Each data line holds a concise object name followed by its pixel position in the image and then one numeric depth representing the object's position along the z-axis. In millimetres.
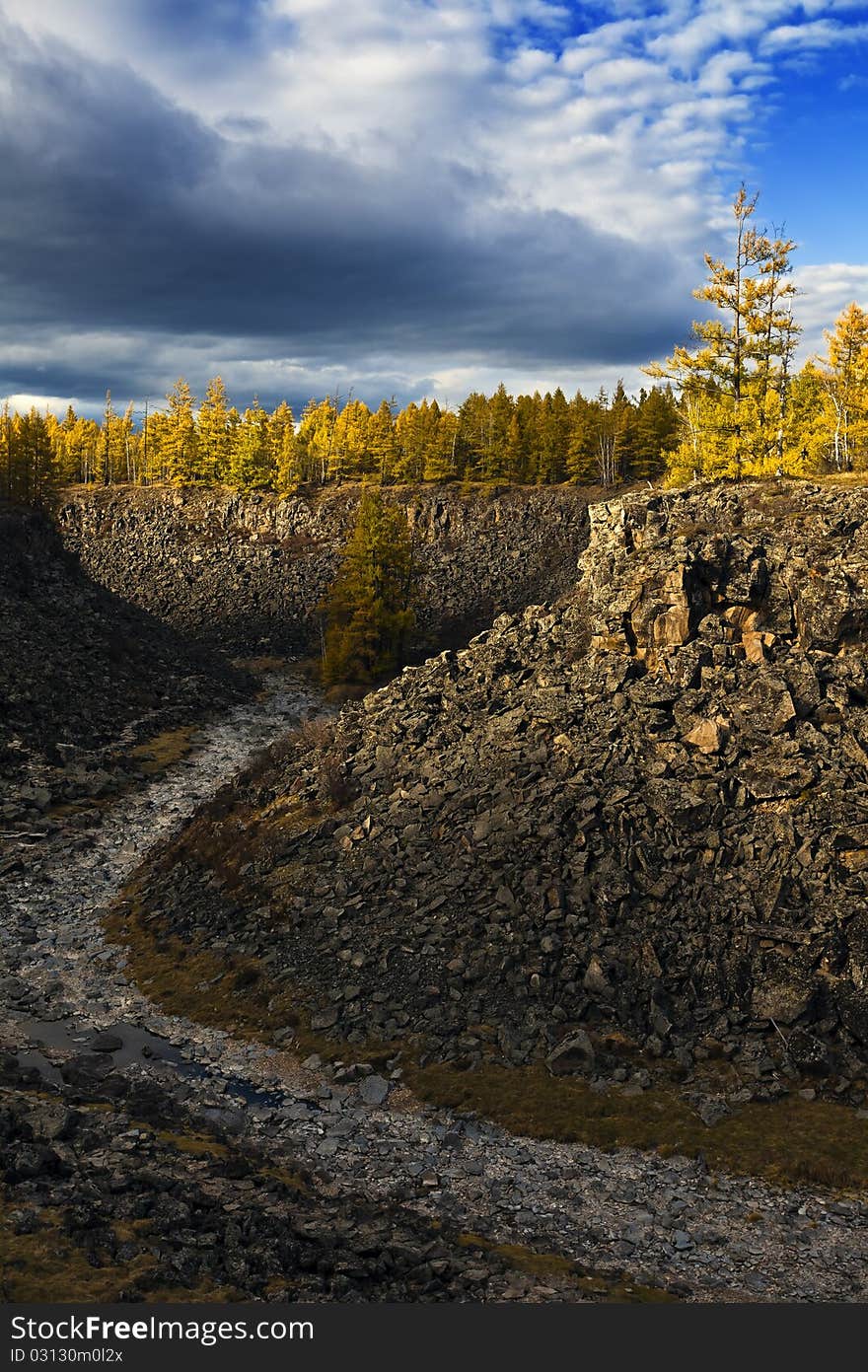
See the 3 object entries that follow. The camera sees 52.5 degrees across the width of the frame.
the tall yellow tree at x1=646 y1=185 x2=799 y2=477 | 49000
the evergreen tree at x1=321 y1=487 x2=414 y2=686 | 69562
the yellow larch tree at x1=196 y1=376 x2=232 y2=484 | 118688
